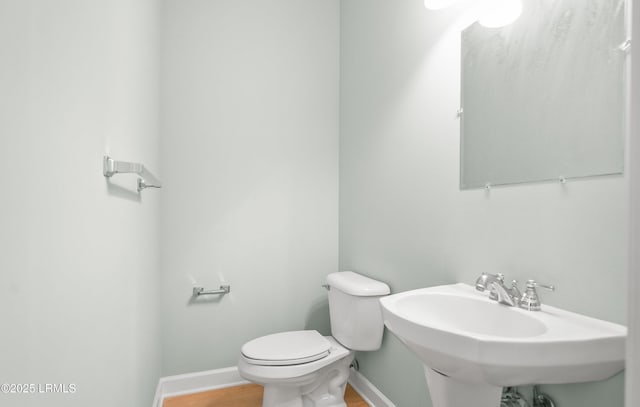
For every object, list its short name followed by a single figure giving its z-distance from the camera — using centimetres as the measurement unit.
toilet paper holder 187
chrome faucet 92
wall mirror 79
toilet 146
